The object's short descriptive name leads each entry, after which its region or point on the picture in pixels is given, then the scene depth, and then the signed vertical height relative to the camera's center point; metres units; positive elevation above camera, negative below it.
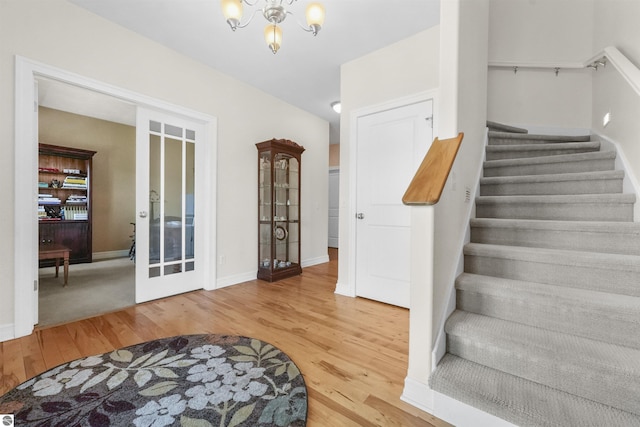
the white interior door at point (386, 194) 2.62 +0.19
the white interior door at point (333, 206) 6.71 +0.11
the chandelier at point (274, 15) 1.63 +1.28
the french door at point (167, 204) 2.69 +0.06
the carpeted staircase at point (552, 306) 1.05 -0.48
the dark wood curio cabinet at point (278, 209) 3.61 +0.02
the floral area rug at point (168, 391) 1.20 -0.96
